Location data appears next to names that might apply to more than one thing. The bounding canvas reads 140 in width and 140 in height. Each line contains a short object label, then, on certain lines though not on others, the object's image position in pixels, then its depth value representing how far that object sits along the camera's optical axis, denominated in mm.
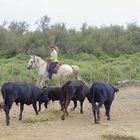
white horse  22625
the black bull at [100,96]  14341
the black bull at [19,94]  14203
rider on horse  21323
